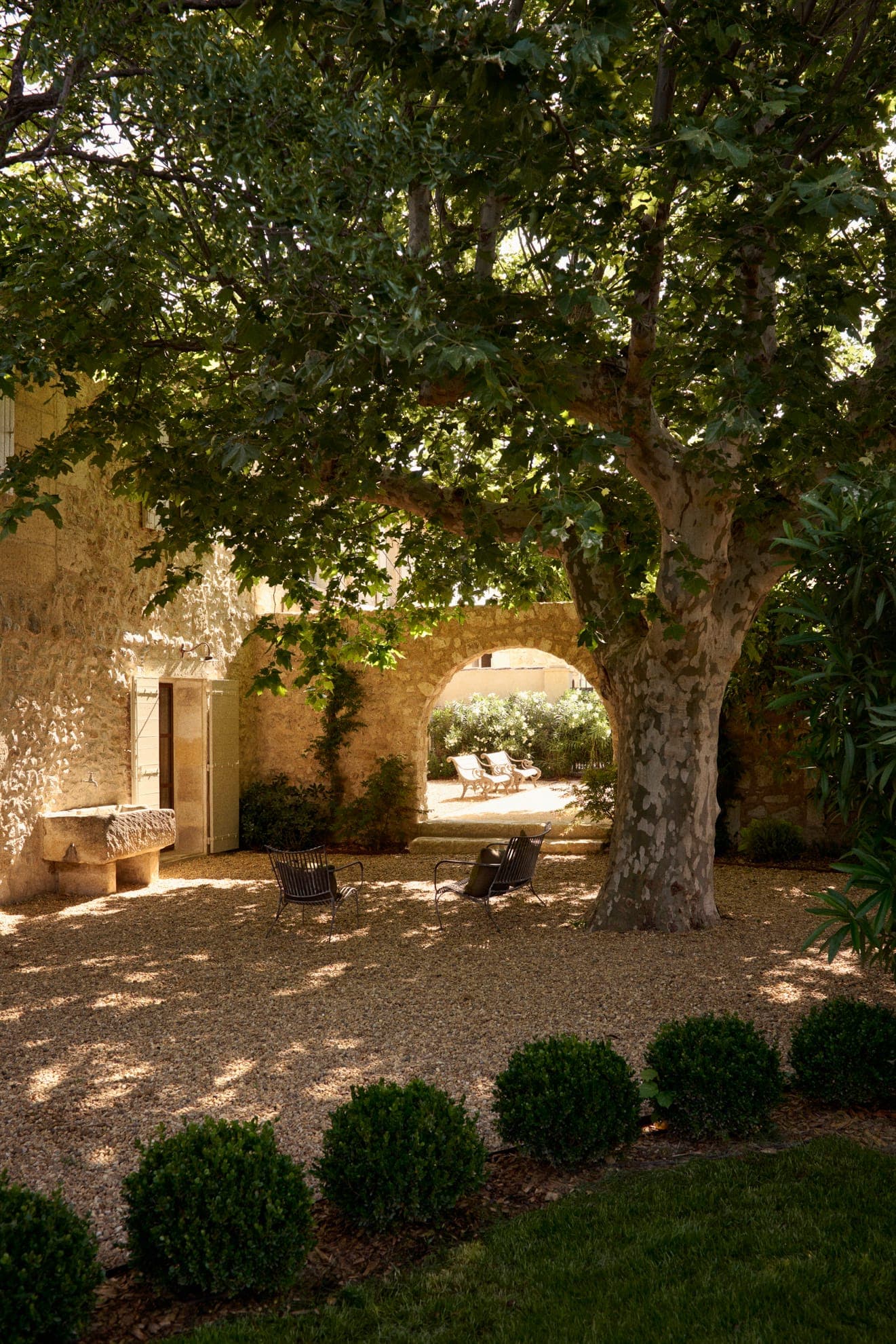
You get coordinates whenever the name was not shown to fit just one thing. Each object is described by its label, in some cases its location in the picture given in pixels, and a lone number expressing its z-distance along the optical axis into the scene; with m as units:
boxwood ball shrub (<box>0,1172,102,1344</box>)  2.32
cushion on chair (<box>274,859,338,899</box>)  7.45
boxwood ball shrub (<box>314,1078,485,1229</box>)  2.93
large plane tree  4.09
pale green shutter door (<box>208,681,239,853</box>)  11.27
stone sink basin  8.56
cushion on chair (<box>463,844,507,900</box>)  7.56
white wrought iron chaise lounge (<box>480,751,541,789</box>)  16.16
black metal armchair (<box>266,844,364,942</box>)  7.44
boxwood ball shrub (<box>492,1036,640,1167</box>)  3.36
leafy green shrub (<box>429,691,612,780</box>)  18.53
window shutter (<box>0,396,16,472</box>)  7.98
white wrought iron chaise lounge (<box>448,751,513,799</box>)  15.54
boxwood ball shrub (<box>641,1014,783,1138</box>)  3.56
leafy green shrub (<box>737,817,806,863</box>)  10.45
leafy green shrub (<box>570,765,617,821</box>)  10.92
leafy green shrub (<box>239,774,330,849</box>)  11.91
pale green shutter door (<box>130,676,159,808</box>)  9.73
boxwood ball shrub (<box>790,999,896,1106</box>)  3.77
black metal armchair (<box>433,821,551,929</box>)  7.43
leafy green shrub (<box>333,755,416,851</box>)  11.81
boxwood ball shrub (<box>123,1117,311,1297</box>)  2.61
